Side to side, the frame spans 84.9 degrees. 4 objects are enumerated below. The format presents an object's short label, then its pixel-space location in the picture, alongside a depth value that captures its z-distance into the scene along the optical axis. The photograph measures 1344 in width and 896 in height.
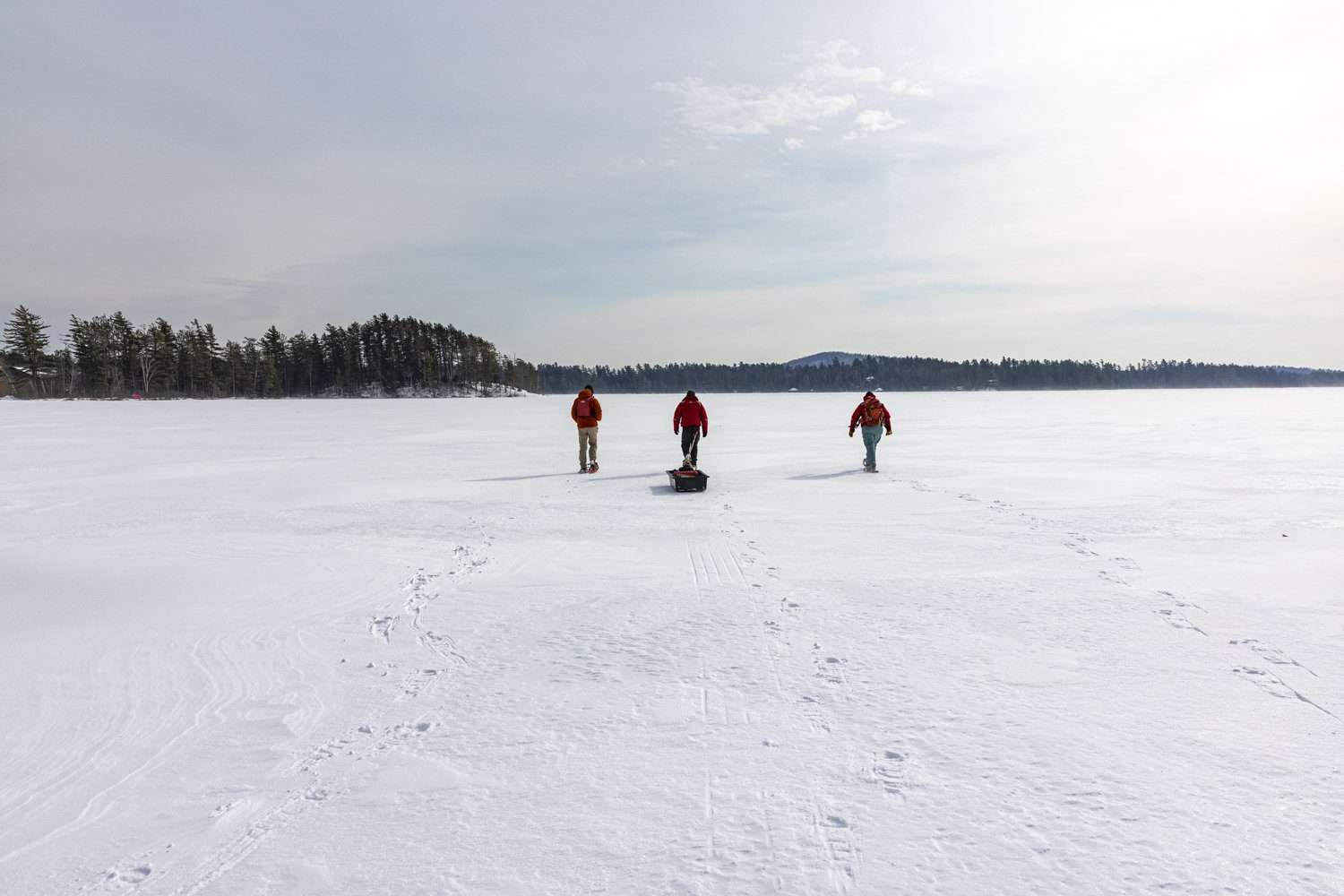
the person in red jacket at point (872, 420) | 14.12
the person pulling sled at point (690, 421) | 13.20
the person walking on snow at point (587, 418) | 14.40
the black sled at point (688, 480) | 11.77
